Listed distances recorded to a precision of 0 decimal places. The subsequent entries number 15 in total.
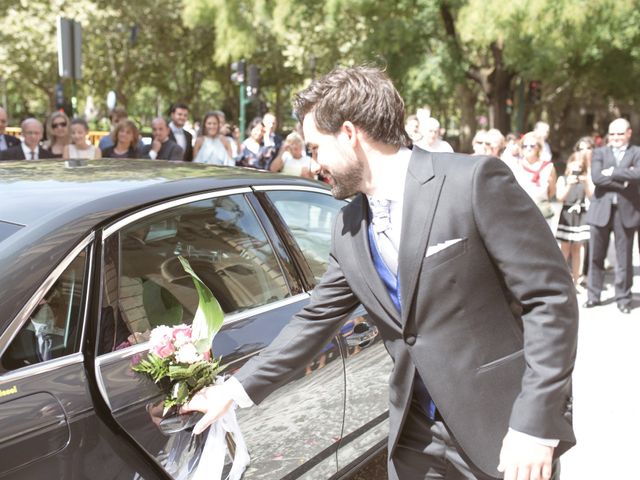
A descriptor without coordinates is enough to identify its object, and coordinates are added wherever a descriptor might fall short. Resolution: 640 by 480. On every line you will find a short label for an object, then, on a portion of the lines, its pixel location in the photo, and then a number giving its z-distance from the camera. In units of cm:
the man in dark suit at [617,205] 766
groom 186
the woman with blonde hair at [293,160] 977
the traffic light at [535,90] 2401
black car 206
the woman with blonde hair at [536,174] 834
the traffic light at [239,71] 2062
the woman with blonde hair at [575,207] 861
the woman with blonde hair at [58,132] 784
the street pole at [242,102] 2173
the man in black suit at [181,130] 954
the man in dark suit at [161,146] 845
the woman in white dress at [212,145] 962
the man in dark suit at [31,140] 762
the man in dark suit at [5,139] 784
